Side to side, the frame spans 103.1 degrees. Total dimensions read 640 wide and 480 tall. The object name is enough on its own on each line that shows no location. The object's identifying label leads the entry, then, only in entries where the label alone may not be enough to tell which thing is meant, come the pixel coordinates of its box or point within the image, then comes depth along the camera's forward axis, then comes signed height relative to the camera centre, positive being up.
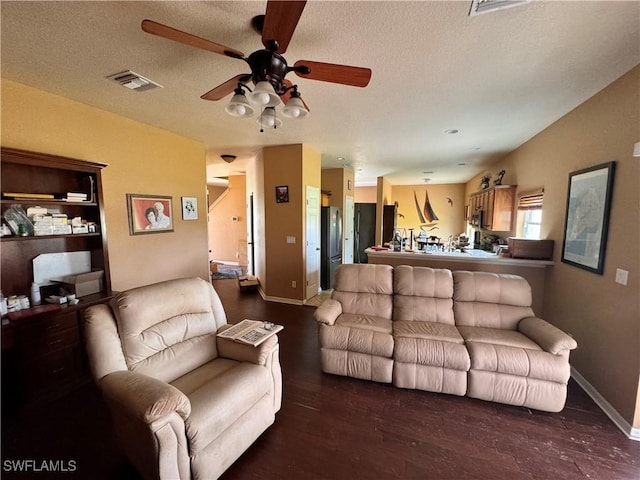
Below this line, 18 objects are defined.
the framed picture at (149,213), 3.12 +0.07
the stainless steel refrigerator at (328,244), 5.25 -0.53
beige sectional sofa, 2.02 -1.05
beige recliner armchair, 1.27 -0.98
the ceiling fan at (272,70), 1.21 +0.90
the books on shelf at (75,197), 2.37 +0.21
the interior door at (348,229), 6.86 -0.29
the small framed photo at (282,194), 4.42 +0.43
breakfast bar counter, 3.28 -0.64
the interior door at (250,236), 6.43 -0.44
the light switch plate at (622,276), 1.93 -0.44
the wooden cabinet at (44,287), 1.98 -0.54
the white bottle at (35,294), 2.23 -0.66
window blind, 3.43 +0.26
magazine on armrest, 1.81 -0.85
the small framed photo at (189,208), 3.80 +0.16
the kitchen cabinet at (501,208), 4.29 +0.19
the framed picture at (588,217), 2.16 +0.01
